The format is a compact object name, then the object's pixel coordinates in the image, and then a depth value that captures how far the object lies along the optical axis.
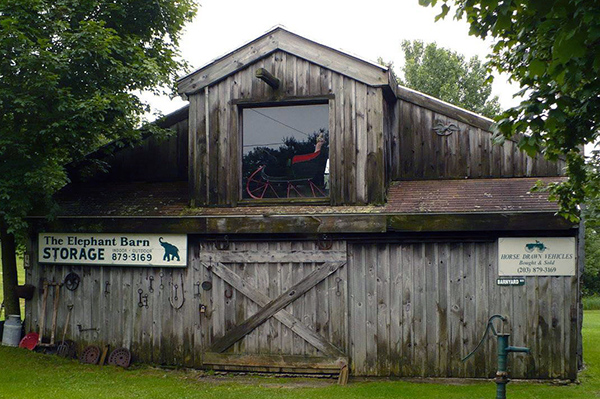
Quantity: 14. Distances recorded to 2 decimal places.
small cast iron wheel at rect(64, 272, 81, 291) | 12.72
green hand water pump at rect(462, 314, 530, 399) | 7.96
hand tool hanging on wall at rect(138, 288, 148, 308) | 12.35
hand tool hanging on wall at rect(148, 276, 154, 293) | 12.33
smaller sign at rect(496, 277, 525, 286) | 10.95
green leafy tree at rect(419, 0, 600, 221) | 4.82
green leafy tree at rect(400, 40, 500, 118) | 35.50
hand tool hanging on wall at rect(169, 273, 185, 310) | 12.17
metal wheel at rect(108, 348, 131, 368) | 12.25
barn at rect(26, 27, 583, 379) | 10.99
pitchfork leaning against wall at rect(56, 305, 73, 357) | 12.60
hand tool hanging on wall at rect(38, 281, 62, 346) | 12.69
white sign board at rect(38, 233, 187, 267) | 12.13
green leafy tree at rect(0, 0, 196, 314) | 11.68
